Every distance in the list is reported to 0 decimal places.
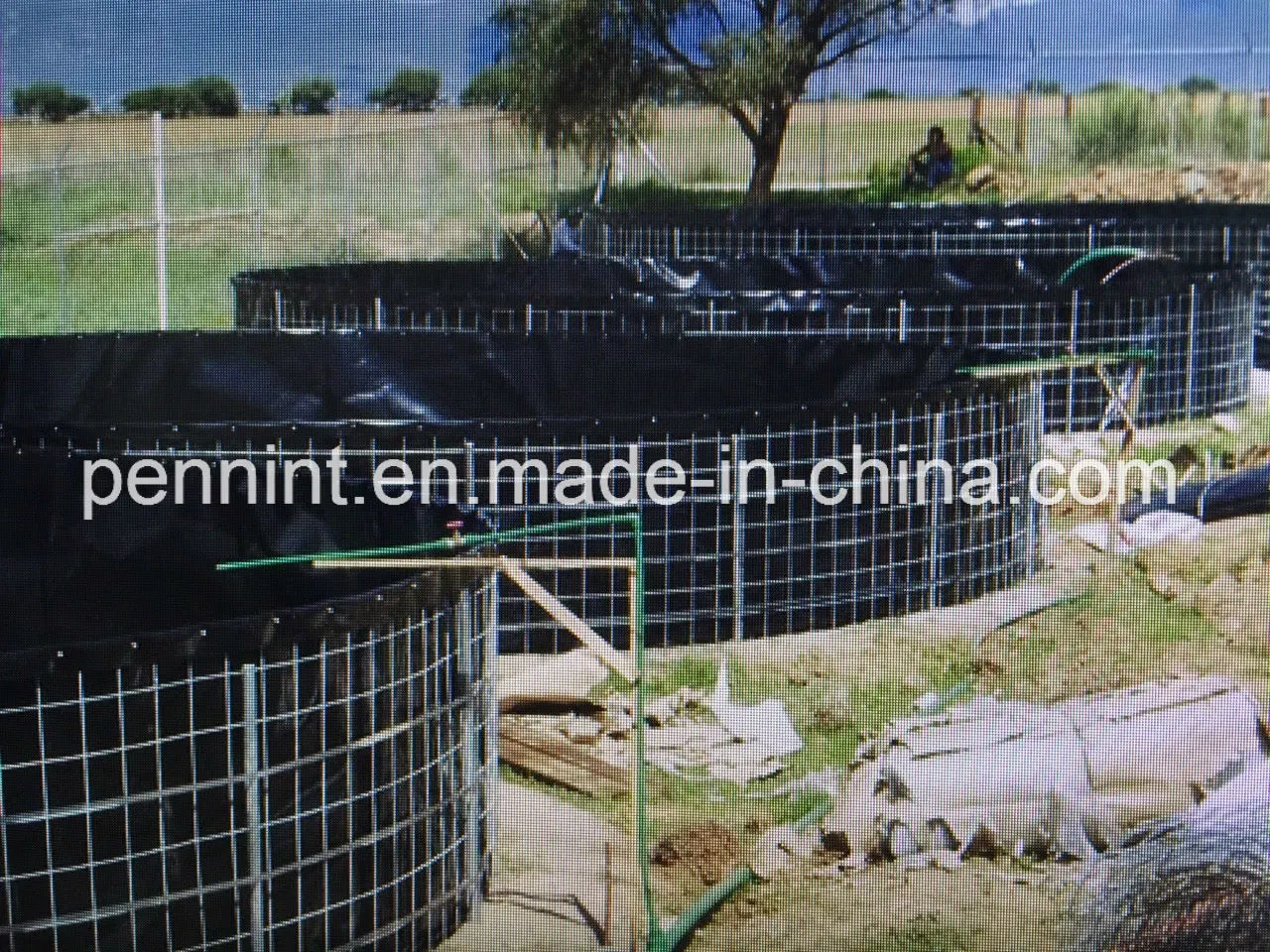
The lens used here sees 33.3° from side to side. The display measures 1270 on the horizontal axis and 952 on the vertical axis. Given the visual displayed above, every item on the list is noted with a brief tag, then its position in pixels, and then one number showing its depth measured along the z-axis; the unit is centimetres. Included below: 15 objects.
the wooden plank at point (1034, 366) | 1020
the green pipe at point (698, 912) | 592
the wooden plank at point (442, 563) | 566
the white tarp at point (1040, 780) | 660
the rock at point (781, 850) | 653
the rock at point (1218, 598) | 973
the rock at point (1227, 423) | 1440
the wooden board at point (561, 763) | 727
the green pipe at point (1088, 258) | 1469
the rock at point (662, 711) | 803
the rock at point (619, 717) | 790
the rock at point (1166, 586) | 1002
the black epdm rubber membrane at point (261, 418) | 648
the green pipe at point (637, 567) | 575
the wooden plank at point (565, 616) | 577
